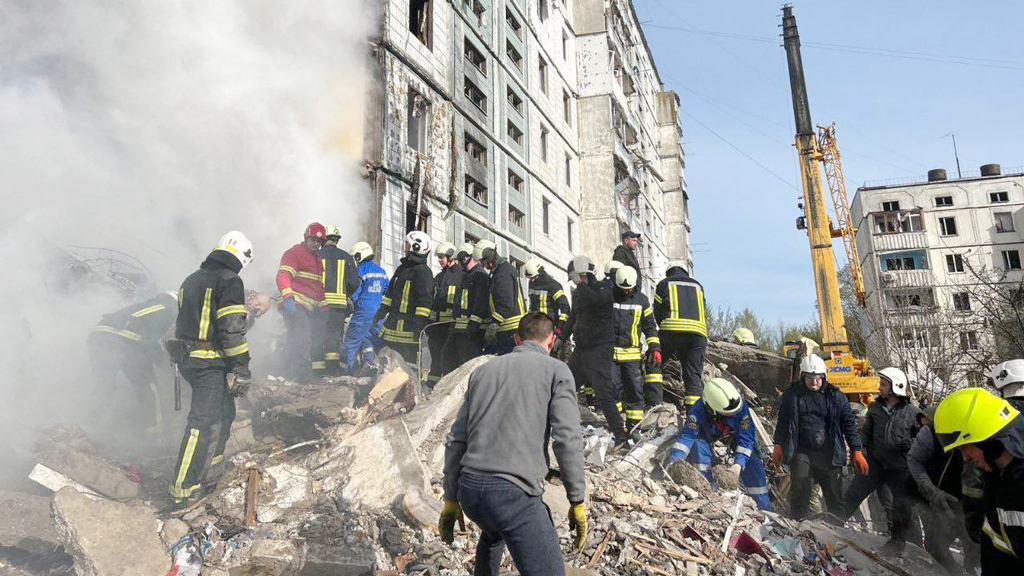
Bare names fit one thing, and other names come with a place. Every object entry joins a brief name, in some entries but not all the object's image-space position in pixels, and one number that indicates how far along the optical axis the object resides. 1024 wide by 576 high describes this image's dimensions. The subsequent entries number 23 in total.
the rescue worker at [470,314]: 7.84
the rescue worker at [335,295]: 7.50
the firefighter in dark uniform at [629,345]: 6.63
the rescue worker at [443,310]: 8.05
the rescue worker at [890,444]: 5.44
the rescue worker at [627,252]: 7.71
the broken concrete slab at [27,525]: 4.07
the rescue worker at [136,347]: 6.18
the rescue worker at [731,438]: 5.67
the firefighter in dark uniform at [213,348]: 4.77
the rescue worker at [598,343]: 6.44
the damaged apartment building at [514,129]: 13.98
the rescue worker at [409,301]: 7.70
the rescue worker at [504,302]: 7.48
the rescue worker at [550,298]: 8.06
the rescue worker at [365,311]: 7.97
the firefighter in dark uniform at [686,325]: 7.24
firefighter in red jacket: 7.54
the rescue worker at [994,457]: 2.73
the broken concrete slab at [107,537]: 3.64
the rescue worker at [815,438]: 5.76
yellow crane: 11.40
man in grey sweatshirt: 2.70
